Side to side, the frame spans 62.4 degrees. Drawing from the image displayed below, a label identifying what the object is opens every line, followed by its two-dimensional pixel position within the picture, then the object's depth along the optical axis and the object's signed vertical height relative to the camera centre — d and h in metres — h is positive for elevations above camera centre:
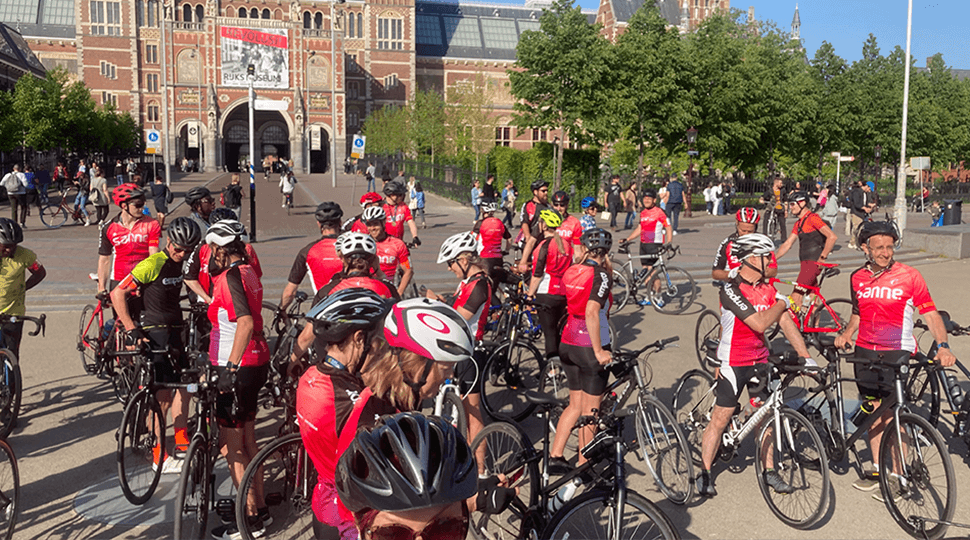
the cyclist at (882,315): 5.74 -0.88
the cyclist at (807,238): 10.36 -0.59
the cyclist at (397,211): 9.71 -0.28
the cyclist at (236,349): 4.84 -1.00
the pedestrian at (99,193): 23.39 -0.18
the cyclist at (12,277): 6.74 -0.77
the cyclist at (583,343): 5.62 -1.08
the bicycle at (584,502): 3.80 -1.54
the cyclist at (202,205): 8.37 -0.18
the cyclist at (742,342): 5.55 -1.05
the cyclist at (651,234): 12.70 -0.68
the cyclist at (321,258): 6.45 -0.56
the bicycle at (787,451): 5.17 -1.73
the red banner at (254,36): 66.94 +12.82
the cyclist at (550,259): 8.76 -0.81
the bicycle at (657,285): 12.76 -1.50
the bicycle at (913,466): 4.94 -1.74
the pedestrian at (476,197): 27.72 -0.25
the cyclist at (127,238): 7.77 -0.49
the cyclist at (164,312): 6.22 -0.99
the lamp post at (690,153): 31.39 +1.53
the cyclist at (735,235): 8.70 -0.52
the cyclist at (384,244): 7.46 -0.52
